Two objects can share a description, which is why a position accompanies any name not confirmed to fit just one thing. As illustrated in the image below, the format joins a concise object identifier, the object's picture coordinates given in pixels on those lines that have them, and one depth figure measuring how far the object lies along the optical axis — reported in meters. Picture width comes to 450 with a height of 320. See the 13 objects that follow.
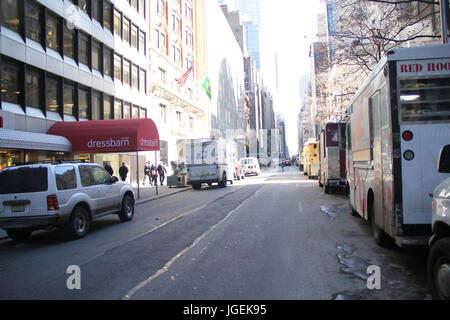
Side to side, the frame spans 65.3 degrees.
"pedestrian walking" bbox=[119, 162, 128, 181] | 22.37
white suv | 7.68
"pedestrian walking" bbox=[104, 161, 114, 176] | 20.15
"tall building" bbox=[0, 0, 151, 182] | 16.34
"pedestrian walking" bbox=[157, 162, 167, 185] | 27.21
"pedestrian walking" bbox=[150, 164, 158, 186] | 25.20
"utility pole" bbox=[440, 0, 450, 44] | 9.35
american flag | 34.66
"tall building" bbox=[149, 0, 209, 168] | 33.53
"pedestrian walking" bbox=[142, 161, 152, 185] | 26.73
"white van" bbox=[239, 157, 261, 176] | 41.46
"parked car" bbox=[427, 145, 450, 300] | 3.41
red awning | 16.66
